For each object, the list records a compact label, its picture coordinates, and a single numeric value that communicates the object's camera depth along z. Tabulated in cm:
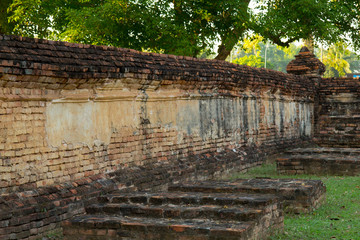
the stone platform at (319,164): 1073
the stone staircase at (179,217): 504
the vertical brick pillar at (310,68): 1699
